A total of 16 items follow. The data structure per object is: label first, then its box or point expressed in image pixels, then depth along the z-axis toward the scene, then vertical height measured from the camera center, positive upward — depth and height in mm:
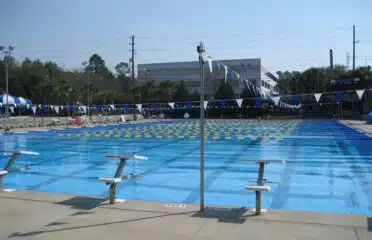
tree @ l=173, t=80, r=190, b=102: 59719 +2007
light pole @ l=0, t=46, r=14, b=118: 33062 +4966
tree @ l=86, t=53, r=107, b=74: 117012 +13727
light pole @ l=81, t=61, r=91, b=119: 92438 +10611
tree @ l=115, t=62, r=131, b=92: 102938 +10614
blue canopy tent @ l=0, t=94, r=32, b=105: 29436 +516
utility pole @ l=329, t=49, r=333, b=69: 71606 +9371
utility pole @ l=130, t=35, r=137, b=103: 51288 +8015
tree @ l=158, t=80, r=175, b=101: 60312 +2615
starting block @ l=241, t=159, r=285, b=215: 5326 -1109
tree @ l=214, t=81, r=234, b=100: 55750 +2152
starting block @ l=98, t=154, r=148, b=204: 5949 -1122
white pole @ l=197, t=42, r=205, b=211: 5371 +70
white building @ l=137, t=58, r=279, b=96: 66306 +6508
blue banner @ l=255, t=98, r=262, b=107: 45600 +697
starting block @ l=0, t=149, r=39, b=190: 6949 -1122
